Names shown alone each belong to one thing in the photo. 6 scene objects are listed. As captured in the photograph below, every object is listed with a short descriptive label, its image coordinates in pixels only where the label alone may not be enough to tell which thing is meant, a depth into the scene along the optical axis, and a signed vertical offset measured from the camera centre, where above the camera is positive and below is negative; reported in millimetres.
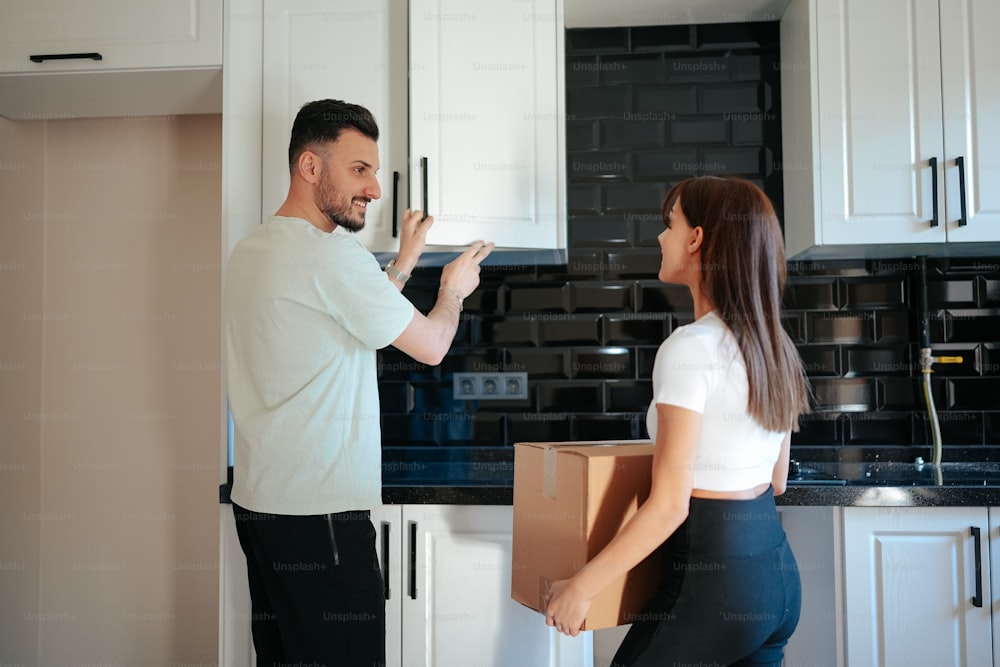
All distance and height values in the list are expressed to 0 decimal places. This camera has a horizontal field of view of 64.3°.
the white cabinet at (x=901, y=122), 2258 +691
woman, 1241 -174
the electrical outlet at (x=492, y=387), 2643 -72
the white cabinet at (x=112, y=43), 2262 +931
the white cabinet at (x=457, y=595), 2041 -591
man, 1630 -116
